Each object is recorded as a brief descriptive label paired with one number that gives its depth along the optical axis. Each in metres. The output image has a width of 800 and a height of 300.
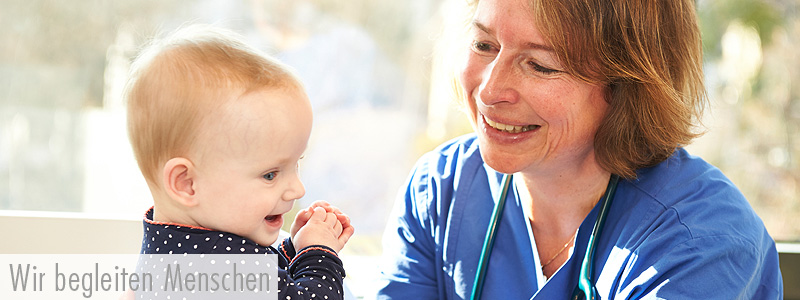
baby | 0.99
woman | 1.26
